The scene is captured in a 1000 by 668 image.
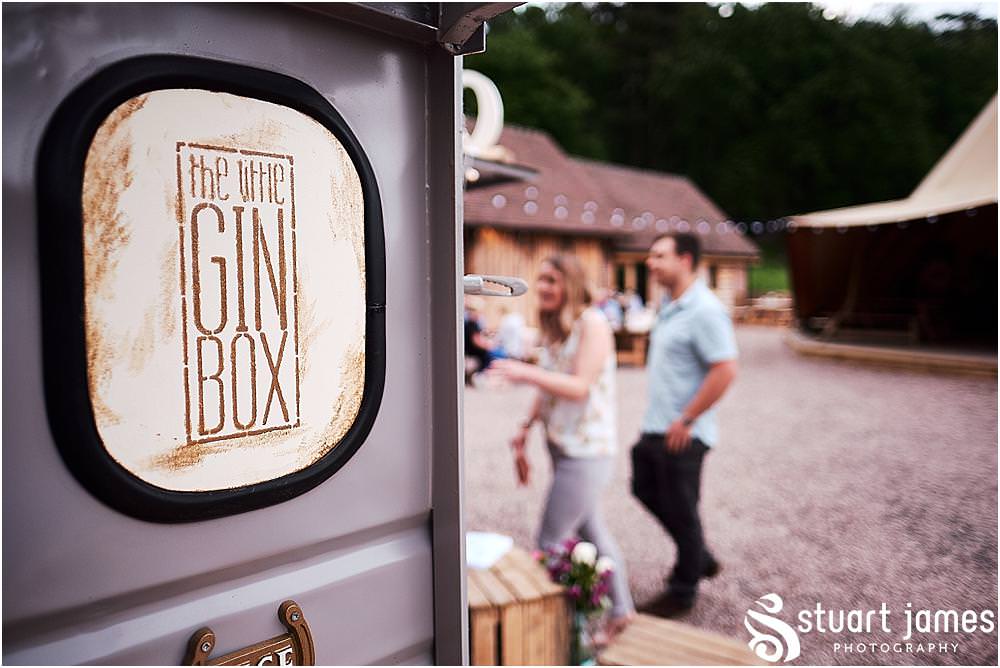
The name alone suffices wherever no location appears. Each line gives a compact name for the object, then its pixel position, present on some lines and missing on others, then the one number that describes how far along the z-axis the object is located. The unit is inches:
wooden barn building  607.1
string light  584.4
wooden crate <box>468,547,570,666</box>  95.0
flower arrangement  103.8
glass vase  105.7
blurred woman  124.0
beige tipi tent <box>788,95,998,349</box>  514.9
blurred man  131.3
